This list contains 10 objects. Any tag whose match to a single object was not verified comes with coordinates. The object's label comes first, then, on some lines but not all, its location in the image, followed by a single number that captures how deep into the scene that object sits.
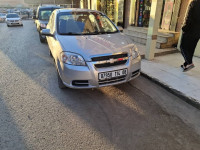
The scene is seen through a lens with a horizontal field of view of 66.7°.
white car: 15.26
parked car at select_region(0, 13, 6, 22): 22.71
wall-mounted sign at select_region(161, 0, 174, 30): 6.59
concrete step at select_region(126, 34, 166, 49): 5.96
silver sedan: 2.73
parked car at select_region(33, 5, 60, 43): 7.87
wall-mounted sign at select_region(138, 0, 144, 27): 8.37
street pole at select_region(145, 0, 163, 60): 4.41
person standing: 3.48
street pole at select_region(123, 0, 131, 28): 9.14
